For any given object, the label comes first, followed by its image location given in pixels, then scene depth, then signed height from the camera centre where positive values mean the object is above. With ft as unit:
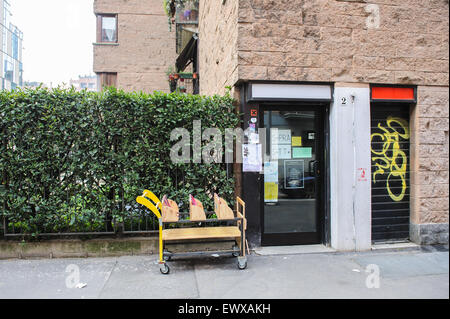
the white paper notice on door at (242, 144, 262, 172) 17.95 +0.46
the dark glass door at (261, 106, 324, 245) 18.94 -0.55
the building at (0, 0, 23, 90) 122.11 +45.31
